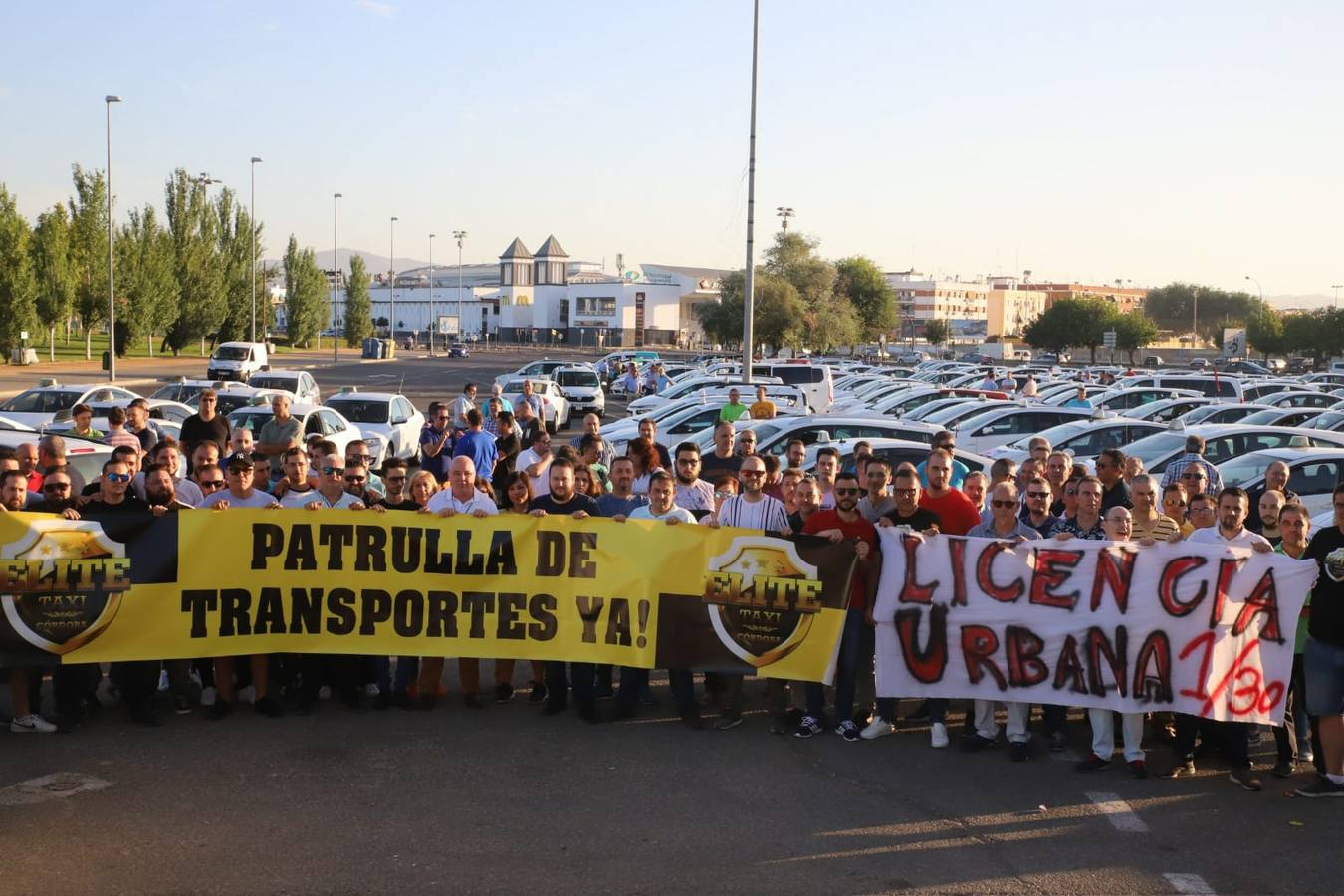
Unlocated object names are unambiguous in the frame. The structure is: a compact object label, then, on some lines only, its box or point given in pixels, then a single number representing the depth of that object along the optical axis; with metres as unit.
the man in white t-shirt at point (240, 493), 8.85
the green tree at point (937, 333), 146.88
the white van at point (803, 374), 36.19
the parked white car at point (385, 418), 23.39
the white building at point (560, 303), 136.25
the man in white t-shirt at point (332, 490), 9.17
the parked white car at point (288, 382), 28.02
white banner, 7.95
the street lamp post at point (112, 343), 47.78
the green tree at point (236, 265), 81.75
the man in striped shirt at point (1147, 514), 8.55
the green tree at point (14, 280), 57.47
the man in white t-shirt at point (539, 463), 12.73
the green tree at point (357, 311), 104.88
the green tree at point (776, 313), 68.56
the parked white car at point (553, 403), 32.00
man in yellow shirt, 21.86
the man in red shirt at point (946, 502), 9.09
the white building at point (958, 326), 174.20
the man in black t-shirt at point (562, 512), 8.75
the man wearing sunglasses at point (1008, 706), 8.23
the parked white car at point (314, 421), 20.56
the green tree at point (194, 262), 76.12
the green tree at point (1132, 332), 99.06
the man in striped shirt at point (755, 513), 9.10
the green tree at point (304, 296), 91.50
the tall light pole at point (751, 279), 29.75
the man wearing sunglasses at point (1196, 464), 9.99
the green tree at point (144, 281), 66.00
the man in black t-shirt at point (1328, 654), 7.39
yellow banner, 8.60
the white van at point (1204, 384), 34.70
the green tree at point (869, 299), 92.22
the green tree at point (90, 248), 65.56
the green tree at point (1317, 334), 91.38
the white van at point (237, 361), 48.69
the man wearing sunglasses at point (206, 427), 14.39
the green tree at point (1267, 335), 99.44
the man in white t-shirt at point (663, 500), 8.93
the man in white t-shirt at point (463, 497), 8.95
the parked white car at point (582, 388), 38.78
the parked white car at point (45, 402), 21.41
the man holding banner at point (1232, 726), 7.94
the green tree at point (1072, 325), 99.69
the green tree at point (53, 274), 61.59
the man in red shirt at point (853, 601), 8.54
